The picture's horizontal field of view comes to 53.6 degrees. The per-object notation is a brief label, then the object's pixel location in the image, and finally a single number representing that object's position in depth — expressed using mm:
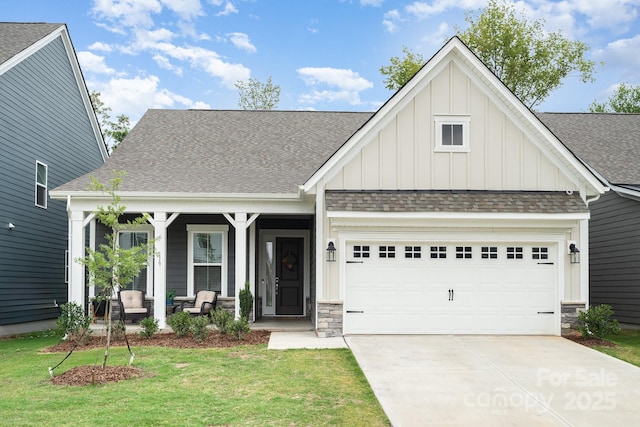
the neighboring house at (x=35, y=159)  15422
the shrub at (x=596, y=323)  12281
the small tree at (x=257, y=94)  37125
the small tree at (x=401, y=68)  33156
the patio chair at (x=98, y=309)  15609
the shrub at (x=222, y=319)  12617
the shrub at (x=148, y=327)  12523
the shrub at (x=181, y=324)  12586
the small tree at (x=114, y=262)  9242
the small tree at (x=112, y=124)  33906
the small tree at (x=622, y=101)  38312
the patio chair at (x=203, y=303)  14609
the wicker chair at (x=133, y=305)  14891
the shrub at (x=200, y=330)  12117
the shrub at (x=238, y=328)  12328
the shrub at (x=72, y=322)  12688
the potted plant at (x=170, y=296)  15258
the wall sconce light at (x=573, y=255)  12992
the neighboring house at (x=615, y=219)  15242
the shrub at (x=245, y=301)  13070
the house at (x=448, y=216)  12680
